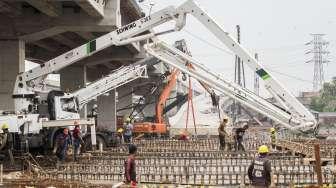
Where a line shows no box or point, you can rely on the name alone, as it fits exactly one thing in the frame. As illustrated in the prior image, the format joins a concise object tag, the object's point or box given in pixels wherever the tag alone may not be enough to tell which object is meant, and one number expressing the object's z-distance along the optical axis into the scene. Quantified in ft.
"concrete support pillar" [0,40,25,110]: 99.81
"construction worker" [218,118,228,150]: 89.10
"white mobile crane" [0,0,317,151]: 81.61
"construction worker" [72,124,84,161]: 83.80
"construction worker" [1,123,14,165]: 75.09
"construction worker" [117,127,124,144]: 116.15
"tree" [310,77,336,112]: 373.20
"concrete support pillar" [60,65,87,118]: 150.92
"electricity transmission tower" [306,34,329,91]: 372.91
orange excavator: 144.36
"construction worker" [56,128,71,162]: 77.66
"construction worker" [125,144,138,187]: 41.29
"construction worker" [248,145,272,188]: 38.73
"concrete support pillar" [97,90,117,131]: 179.93
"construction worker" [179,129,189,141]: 129.02
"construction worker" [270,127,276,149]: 98.57
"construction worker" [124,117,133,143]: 112.06
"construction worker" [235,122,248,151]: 86.84
